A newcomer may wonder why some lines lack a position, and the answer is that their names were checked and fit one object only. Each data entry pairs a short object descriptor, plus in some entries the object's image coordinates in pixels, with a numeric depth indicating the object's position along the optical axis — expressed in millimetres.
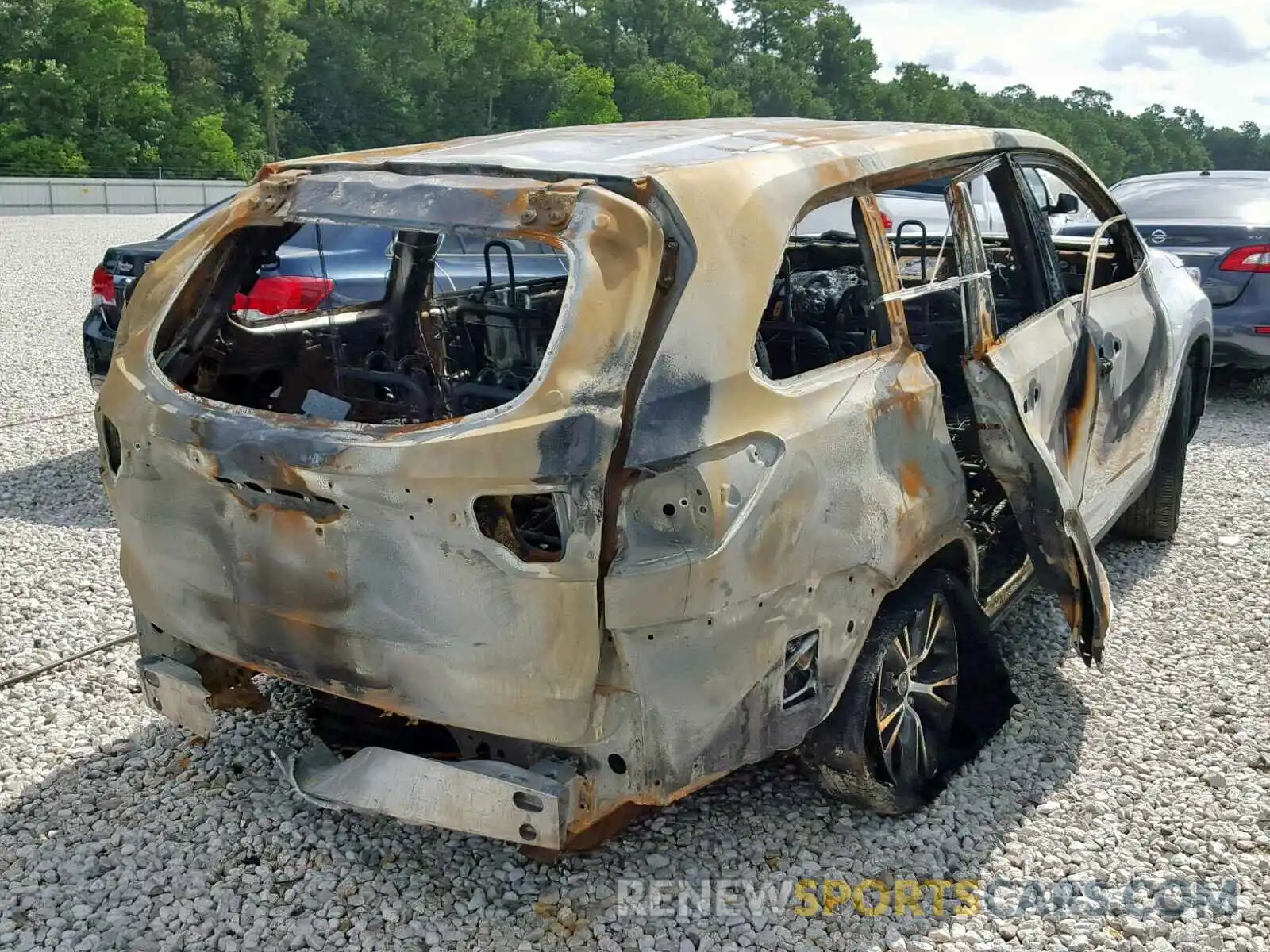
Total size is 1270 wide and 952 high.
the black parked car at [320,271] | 5566
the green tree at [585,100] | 77688
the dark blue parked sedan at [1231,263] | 8406
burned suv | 2623
